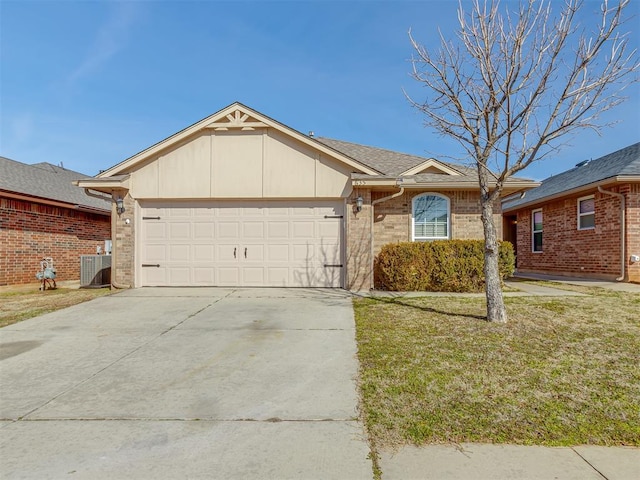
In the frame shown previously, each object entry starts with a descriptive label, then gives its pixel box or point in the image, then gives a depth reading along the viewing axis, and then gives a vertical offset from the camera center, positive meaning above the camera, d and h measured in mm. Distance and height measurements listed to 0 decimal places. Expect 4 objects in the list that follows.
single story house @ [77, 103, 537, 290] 9008 +1026
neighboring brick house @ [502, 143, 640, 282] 10406 +942
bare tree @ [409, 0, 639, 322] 5125 +2330
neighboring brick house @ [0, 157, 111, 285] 9938 +807
